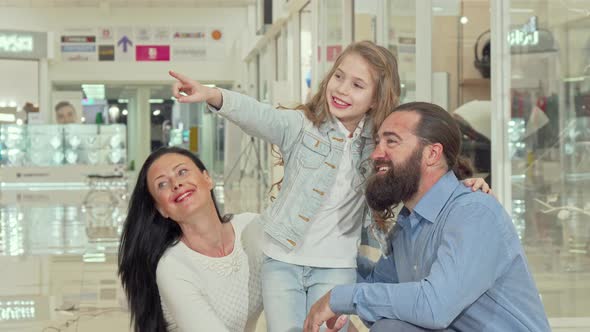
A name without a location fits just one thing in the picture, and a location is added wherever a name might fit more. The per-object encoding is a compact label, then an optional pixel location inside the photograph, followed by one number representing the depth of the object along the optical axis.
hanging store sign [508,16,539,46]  5.43
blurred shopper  20.09
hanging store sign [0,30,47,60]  24.31
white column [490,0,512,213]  5.58
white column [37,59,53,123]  25.05
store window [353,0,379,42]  8.76
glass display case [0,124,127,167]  19.78
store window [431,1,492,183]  6.98
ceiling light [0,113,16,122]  23.77
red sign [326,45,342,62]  10.65
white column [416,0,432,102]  7.25
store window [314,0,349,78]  10.52
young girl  3.12
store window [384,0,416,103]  7.51
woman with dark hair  3.07
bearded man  2.37
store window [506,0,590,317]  5.19
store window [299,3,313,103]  14.67
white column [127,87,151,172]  28.36
